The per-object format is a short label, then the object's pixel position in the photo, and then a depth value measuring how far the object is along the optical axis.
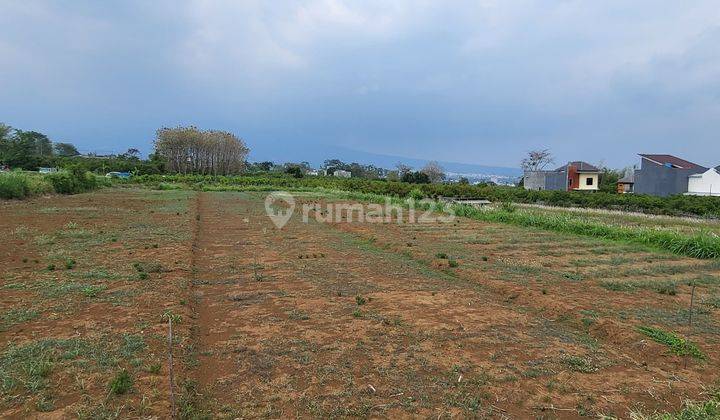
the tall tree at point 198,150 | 58.53
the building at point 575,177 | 43.09
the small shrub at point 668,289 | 6.20
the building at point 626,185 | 42.88
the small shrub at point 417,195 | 25.88
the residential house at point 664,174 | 36.16
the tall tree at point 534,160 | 58.99
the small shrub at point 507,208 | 16.72
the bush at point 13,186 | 18.67
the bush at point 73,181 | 24.34
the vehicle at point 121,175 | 44.84
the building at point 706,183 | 32.94
